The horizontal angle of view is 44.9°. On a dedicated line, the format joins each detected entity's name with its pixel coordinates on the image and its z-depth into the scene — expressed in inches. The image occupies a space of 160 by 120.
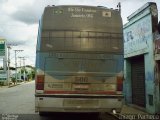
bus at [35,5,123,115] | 233.8
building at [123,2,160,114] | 305.9
